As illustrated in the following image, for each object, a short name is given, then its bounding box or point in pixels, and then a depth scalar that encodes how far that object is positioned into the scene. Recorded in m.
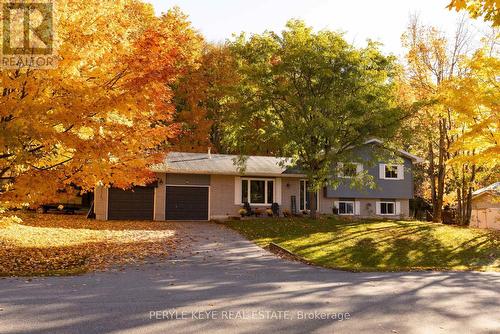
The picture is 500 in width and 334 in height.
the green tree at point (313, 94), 23.59
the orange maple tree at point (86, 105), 10.44
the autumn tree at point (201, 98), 41.00
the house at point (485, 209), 37.12
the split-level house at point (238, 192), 27.69
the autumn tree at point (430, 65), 29.62
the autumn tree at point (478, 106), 16.47
